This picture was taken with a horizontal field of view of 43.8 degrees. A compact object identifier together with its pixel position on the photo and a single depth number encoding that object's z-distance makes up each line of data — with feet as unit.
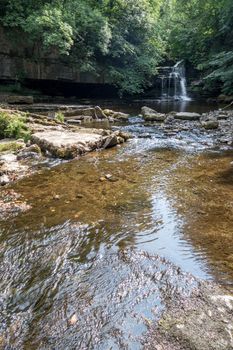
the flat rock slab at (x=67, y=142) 21.97
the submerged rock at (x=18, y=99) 47.29
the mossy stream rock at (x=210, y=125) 32.19
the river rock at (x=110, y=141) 25.12
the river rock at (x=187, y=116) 38.83
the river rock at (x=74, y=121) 37.32
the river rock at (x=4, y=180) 16.42
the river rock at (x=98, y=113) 41.37
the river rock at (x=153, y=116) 38.97
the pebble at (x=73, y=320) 6.96
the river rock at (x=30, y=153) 21.39
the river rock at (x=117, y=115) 40.28
